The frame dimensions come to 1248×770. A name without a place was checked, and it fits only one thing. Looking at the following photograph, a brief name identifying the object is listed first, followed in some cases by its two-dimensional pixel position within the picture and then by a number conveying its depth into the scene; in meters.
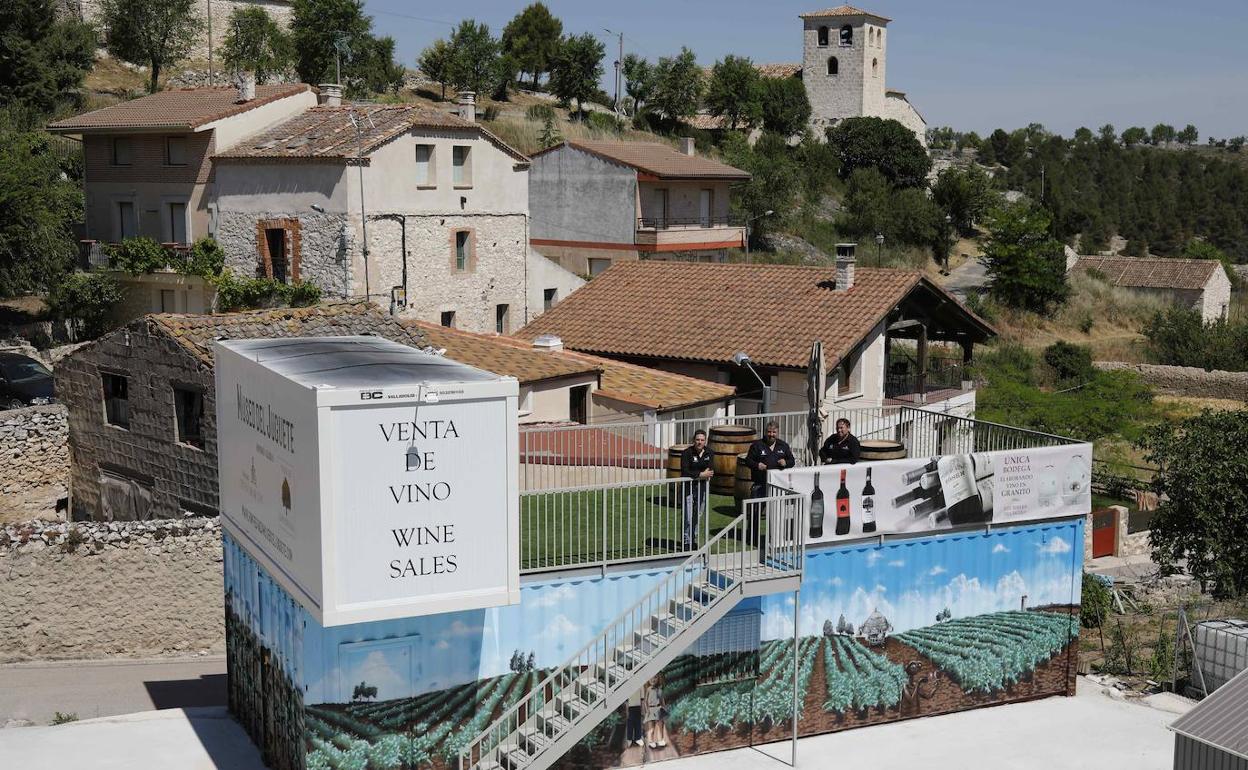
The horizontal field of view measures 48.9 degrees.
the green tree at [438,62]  76.81
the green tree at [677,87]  82.50
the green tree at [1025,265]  61.84
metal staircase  15.27
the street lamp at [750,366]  25.42
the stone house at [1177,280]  64.69
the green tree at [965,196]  76.25
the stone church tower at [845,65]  91.56
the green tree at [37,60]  56.09
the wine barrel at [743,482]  18.56
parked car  31.20
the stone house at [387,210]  36.12
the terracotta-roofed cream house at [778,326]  28.83
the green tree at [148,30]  67.38
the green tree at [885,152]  82.00
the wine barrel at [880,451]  19.05
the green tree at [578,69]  81.00
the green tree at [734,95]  85.25
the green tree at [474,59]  76.06
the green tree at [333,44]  68.06
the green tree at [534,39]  83.00
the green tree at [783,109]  88.00
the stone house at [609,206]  49.84
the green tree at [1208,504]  22.78
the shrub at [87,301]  38.78
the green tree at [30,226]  36.97
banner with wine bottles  17.34
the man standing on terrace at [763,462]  17.66
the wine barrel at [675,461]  19.04
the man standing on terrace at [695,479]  16.88
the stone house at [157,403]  21.08
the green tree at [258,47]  67.81
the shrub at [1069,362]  50.69
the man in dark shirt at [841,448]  18.61
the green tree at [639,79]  84.50
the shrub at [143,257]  38.72
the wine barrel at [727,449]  19.58
